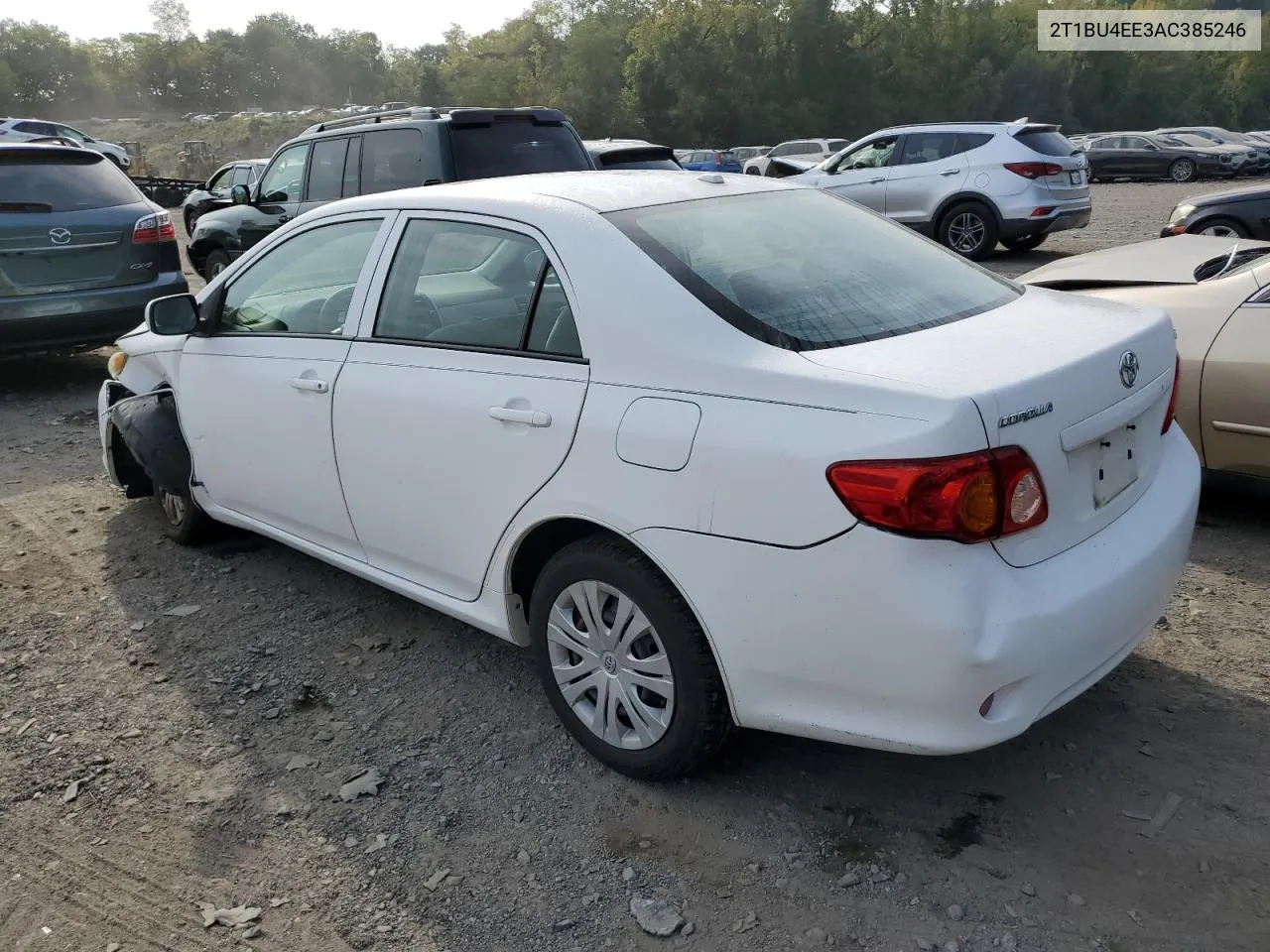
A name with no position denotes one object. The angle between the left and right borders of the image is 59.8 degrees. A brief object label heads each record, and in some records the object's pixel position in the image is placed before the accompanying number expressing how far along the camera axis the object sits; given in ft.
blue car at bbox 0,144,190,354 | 23.99
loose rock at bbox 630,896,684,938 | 8.37
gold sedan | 14.62
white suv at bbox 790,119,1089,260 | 42.19
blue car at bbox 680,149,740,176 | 89.48
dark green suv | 26.30
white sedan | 7.95
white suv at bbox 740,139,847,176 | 112.78
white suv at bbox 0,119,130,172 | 84.52
